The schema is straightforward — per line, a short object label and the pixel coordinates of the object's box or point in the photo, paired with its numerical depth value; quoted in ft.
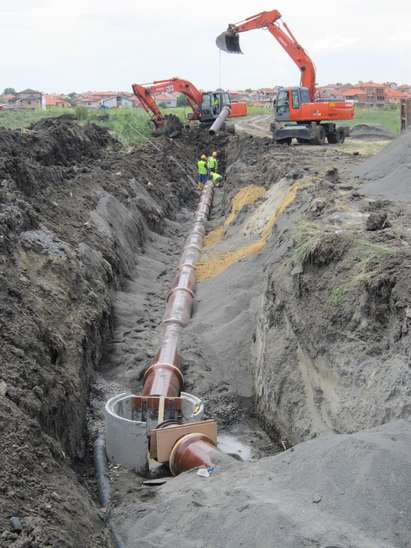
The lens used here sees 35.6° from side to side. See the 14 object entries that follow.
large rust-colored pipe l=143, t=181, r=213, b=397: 28.76
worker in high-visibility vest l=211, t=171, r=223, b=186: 87.02
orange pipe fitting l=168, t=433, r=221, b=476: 21.56
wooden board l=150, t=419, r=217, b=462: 23.52
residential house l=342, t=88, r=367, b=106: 342.56
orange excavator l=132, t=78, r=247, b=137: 108.58
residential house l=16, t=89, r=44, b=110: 309.42
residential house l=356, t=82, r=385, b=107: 344.41
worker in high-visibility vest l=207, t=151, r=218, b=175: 89.25
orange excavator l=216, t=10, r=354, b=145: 87.71
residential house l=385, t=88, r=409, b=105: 325.42
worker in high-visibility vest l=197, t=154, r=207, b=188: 88.58
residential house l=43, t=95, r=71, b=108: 312.62
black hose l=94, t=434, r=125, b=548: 18.58
